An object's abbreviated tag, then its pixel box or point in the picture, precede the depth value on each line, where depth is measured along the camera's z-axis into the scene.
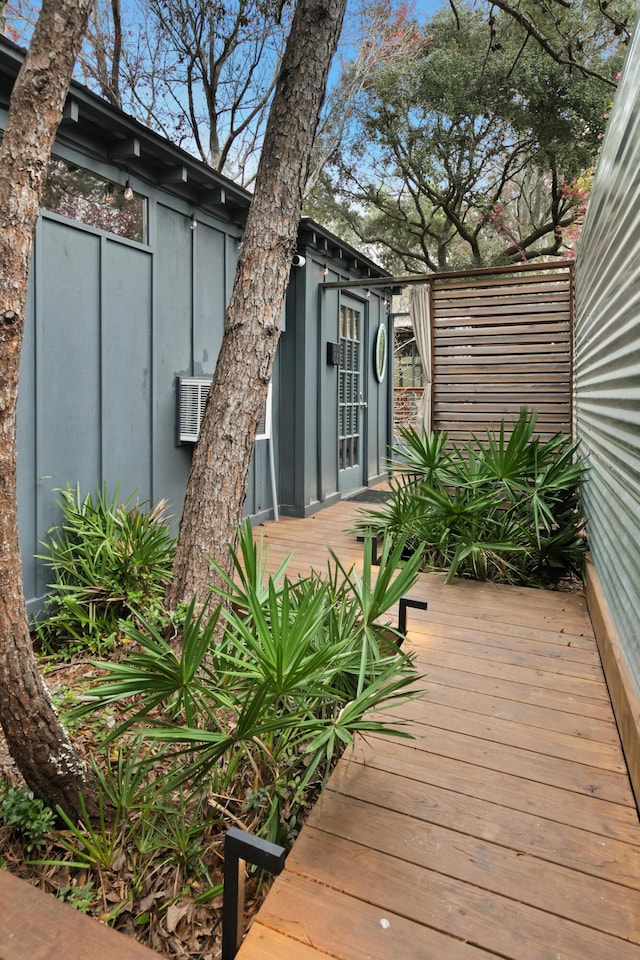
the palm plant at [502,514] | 3.77
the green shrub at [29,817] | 1.72
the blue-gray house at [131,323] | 3.25
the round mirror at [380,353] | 8.04
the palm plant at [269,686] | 1.55
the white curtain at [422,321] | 5.92
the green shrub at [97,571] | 3.13
